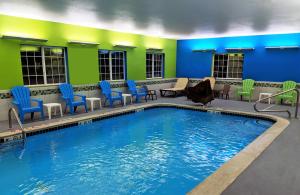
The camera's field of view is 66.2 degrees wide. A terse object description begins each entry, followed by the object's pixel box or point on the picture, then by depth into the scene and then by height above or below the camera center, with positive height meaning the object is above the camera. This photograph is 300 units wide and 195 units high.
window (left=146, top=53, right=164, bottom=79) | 10.38 +0.41
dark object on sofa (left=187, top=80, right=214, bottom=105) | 8.17 -0.62
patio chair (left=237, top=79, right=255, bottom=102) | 9.01 -0.62
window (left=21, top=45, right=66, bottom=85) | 6.29 +0.26
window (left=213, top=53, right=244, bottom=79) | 9.97 +0.35
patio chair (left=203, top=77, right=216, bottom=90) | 10.09 -0.33
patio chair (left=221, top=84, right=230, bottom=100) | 9.47 -0.63
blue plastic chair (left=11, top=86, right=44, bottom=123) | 5.63 -0.69
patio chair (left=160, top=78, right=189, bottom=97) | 10.41 -0.63
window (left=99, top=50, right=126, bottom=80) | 8.27 +0.33
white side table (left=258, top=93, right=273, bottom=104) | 8.51 -0.84
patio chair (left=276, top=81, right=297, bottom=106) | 7.91 -0.74
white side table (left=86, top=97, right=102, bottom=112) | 7.17 -0.82
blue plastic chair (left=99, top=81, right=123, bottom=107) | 7.75 -0.65
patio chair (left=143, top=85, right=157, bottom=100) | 9.15 -0.79
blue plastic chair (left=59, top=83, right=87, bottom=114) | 6.64 -0.68
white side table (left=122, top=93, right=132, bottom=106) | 8.19 -0.80
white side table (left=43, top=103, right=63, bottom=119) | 6.14 -0.86
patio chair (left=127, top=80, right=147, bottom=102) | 8.61 -0.65
